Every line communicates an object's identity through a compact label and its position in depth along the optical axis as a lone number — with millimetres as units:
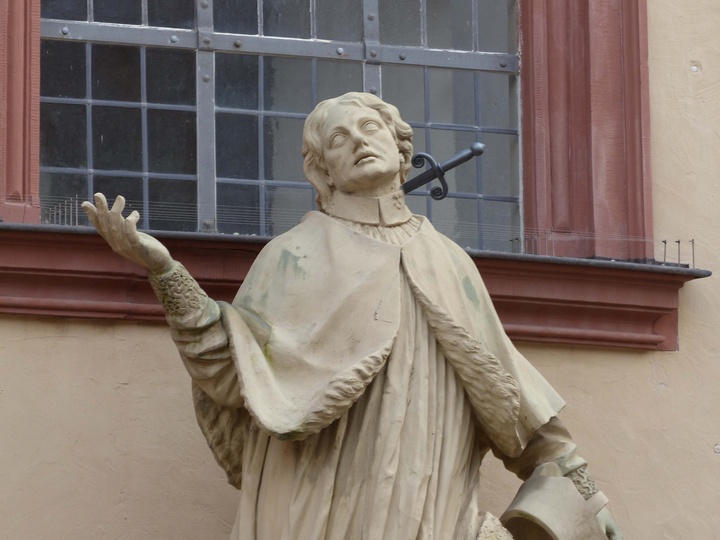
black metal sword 13489
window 14356
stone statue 12506
